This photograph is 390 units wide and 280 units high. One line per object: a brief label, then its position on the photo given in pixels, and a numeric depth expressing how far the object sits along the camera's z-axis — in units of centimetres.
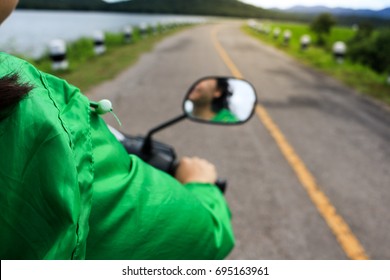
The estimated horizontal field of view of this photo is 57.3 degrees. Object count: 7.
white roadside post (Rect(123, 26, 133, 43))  1525
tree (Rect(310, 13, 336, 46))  4049
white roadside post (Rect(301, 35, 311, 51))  1476
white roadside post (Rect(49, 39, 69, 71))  776
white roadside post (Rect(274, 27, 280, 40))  2170
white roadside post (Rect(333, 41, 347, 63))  1129
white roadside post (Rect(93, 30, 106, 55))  1069
